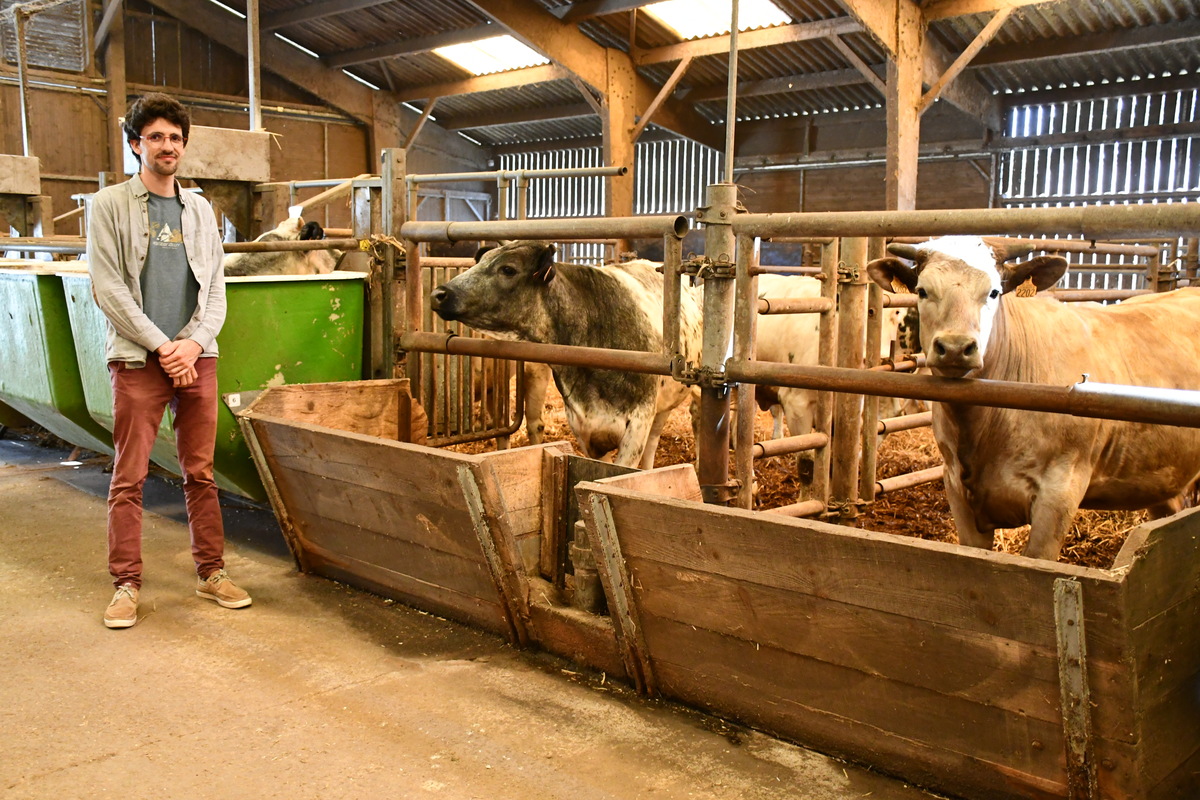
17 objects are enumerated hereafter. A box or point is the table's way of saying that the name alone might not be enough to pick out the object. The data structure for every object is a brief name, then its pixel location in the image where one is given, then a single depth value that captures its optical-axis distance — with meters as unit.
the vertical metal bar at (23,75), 9.10
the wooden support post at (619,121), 12.02
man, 3.25
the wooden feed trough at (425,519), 2.92
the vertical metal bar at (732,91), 2.85
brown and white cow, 2.92
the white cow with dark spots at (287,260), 5.63
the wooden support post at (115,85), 14.86
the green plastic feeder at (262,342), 4.00
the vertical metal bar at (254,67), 6.98
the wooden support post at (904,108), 9.30
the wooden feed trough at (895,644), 1.87
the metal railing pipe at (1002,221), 2.25
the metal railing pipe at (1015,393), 2.25
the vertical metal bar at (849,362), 4.02
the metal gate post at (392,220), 4.27
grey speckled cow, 4.35
